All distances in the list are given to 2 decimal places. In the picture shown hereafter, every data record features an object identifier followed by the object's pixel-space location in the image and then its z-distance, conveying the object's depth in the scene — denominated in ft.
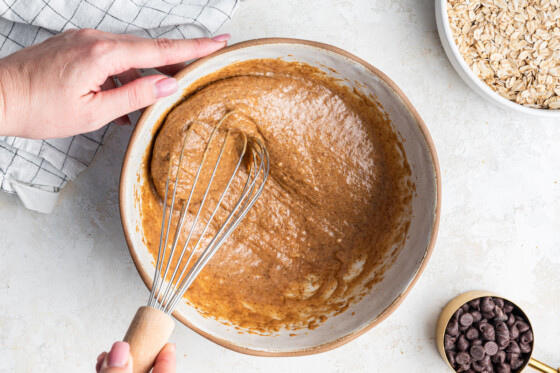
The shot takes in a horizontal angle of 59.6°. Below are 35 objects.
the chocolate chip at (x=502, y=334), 3.38
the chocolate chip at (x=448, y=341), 3.43
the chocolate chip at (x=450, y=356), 3.44
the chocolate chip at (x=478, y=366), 3.43
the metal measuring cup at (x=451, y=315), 3.39
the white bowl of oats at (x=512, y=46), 3.40
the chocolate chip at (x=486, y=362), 3.41
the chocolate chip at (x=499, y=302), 3.45
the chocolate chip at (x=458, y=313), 3.44
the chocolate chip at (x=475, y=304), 3.46
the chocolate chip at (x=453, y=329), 3.43
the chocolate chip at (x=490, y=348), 3.39
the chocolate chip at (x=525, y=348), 3.42
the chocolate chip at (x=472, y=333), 3.43
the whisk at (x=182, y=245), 2.36
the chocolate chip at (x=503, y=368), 3.41
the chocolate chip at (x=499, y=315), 3.43
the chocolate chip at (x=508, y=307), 3.46
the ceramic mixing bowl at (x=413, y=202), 2.84
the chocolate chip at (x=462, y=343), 3.43
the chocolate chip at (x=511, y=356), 3.42
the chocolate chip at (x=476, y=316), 3.43
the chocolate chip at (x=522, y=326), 3.43
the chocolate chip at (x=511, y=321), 3.45
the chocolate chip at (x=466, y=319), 3.40
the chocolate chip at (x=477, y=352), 3.38
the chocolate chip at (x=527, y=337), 3.41
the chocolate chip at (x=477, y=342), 3.42
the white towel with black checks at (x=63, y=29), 3.08
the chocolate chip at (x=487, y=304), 3.40
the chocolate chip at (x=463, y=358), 3.42
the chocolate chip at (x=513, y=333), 3.43
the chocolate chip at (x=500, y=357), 3.41
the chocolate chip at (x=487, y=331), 3.40
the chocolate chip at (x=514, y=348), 3.41
